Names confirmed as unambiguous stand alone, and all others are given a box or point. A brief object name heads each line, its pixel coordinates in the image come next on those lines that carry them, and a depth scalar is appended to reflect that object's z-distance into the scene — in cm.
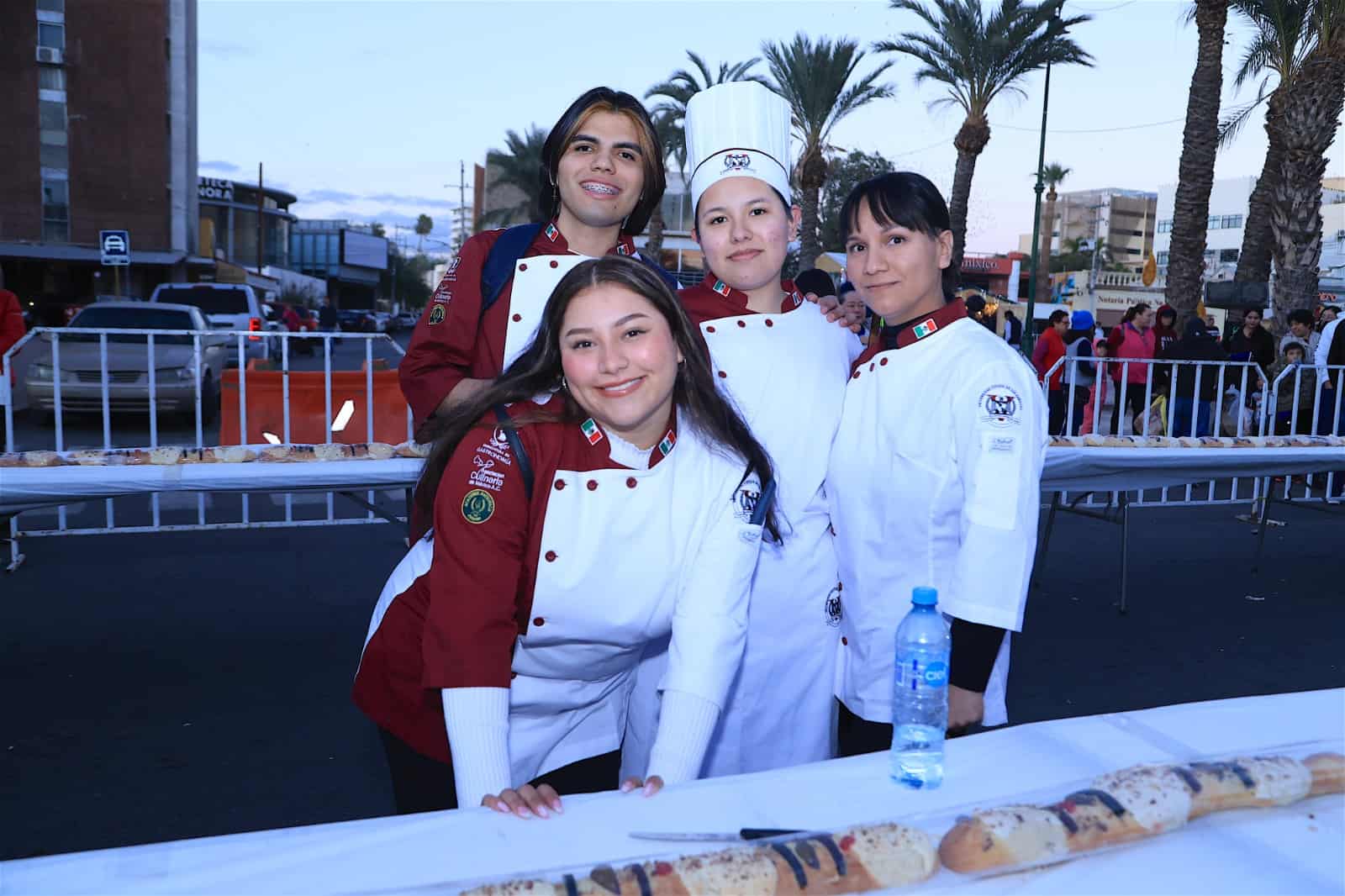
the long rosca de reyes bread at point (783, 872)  127
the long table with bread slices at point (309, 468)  391
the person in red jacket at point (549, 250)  257
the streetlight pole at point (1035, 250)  2831
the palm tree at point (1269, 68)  1641
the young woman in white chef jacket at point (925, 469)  214
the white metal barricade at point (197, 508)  631
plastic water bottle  170
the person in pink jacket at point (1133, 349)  1130
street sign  1488
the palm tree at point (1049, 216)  7206
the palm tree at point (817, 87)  2602
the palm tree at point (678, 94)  2830
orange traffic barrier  737
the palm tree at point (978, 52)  2238
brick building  3594
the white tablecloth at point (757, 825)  132
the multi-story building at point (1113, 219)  13325
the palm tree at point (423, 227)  15162
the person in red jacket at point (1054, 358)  1066
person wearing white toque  238
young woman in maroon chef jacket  184
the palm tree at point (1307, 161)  1377
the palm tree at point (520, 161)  3819
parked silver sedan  1117
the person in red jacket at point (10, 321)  845
